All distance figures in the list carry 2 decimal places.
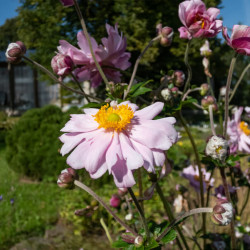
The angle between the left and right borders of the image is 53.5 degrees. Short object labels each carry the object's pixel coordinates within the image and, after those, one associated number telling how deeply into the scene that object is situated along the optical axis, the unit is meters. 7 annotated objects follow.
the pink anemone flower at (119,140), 0.14
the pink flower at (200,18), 0.19
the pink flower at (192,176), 0.34
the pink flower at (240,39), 0.17
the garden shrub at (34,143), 1.13
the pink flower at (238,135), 0.26
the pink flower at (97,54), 0.19
